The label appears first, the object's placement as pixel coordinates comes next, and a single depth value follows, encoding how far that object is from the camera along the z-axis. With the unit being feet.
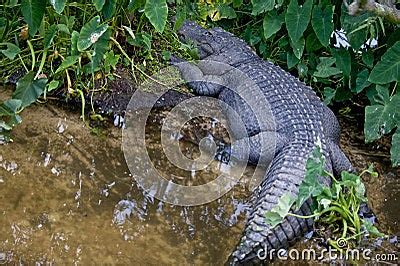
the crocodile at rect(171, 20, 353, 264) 9.55
